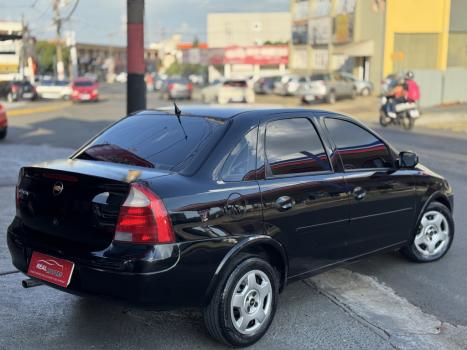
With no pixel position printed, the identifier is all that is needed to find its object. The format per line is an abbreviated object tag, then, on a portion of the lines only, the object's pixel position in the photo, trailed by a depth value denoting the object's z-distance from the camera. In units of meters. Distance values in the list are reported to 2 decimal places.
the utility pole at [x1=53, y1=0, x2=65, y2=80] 51.84
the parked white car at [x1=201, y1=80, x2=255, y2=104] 33.62
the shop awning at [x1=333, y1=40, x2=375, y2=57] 40.43
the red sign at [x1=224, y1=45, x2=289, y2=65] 72.12
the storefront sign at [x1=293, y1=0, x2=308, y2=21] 54.78
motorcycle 19.88
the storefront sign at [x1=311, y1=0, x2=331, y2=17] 49.19
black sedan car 3.79
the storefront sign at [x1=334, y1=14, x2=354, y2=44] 43.66
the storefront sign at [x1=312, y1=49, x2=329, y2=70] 50.62
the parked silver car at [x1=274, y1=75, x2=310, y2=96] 40.94
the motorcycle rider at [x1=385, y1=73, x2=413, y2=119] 20.09
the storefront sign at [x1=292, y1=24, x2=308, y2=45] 53.81
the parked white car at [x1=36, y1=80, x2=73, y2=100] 41.19
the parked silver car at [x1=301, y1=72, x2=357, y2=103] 33.31
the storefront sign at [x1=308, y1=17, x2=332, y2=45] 48.56
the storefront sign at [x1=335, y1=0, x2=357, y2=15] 43.25
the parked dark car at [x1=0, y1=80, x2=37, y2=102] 38.00
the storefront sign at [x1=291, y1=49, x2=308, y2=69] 55.16
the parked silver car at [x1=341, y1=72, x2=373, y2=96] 38.69
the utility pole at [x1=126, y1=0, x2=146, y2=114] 10.26
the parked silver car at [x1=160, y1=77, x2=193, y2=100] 40.41
